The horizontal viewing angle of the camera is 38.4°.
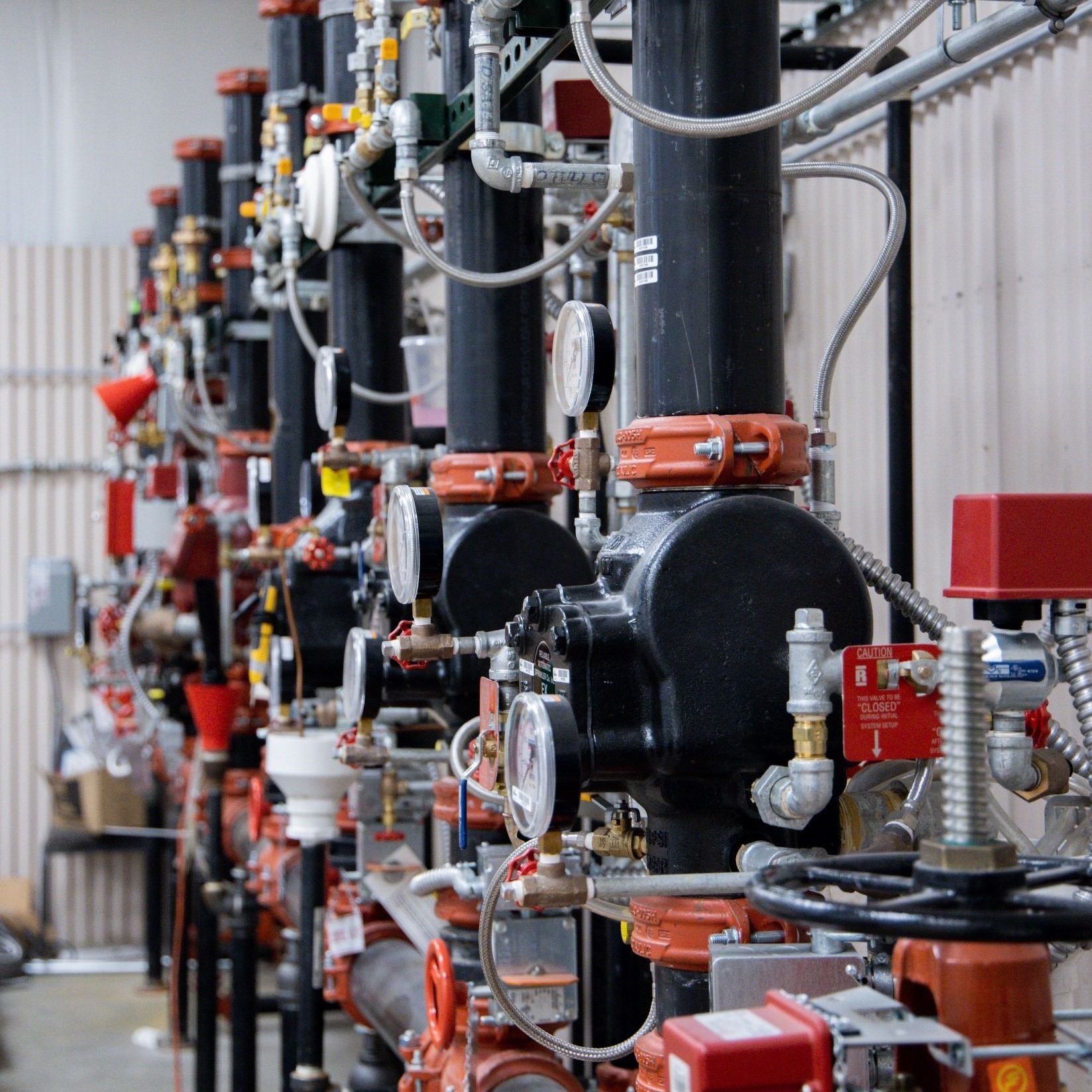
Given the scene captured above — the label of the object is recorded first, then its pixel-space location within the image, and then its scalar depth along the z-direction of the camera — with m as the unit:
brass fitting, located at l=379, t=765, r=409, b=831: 3.07
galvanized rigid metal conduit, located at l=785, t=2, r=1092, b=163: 2.36
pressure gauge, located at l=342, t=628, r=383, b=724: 2.23
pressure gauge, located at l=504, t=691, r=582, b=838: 1.34
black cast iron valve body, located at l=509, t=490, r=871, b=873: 1.51
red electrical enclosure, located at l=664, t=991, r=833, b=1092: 1.06
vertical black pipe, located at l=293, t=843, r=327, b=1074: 3.25
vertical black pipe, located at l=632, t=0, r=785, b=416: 1.61
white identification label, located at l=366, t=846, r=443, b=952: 3.01
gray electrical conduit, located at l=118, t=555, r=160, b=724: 5.30
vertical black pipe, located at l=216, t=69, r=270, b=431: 4.91
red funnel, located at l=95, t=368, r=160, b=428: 5.35
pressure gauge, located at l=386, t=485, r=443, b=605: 1.93
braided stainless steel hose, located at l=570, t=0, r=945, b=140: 1.31
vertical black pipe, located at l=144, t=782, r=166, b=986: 6.64
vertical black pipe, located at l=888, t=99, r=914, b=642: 2.33
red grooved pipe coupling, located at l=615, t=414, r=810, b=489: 1.57
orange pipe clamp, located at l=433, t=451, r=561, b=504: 2.32
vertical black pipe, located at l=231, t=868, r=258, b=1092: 4.03
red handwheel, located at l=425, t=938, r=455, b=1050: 2.29
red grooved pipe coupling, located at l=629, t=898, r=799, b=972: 1.55
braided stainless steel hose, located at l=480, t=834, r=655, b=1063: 1.58
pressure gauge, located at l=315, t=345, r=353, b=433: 2.68
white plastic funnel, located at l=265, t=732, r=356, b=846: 3.21
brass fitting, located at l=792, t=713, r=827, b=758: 1.42
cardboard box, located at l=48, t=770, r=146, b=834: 6.98
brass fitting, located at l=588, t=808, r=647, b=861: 1.74
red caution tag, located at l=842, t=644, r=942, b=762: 1.38
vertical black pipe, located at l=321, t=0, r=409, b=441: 3.29
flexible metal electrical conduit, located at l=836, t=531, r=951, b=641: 1.72
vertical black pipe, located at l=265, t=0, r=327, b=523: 3.89
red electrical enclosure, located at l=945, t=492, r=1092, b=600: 1.31
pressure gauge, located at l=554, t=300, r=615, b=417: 1.66
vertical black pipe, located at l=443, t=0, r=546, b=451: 2.38
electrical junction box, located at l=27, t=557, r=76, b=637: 7.19
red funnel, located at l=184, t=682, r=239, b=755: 4.70
